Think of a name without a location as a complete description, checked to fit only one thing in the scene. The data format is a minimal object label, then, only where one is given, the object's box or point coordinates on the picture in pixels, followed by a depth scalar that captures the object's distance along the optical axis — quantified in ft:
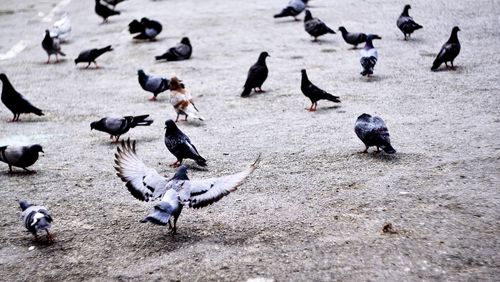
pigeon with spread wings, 13.76
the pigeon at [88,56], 35.81
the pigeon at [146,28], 42.45
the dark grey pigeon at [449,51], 29.58
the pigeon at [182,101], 25.14
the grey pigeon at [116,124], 22.25
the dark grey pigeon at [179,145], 19.13
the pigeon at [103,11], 50.80
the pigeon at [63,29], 43.40
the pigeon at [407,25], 36.94
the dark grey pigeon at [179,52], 36.87
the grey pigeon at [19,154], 19.07
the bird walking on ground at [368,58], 29.86
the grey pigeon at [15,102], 25.93
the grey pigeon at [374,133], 18.73
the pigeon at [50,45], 37.68
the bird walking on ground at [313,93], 25.62
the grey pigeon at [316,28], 38.83
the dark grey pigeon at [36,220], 13.93
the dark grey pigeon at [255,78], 28.78
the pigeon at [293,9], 46.68
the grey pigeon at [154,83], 28.78
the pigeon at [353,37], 35.78
